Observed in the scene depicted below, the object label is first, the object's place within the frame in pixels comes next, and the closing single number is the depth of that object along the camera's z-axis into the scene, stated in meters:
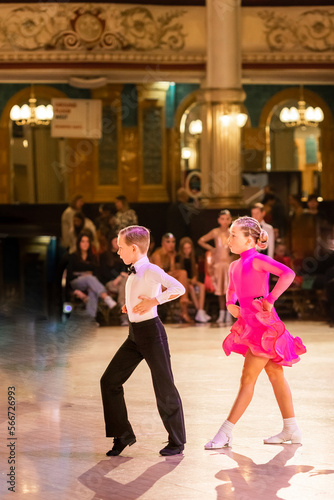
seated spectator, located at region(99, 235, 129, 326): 15.38
